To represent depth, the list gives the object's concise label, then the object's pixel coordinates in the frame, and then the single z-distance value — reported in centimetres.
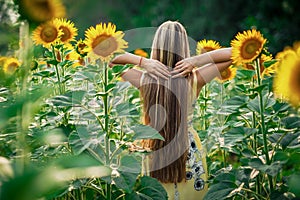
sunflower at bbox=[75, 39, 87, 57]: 195
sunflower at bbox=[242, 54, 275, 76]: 189
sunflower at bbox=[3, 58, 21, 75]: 211
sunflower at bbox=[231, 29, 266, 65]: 168
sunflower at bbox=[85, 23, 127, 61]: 176
